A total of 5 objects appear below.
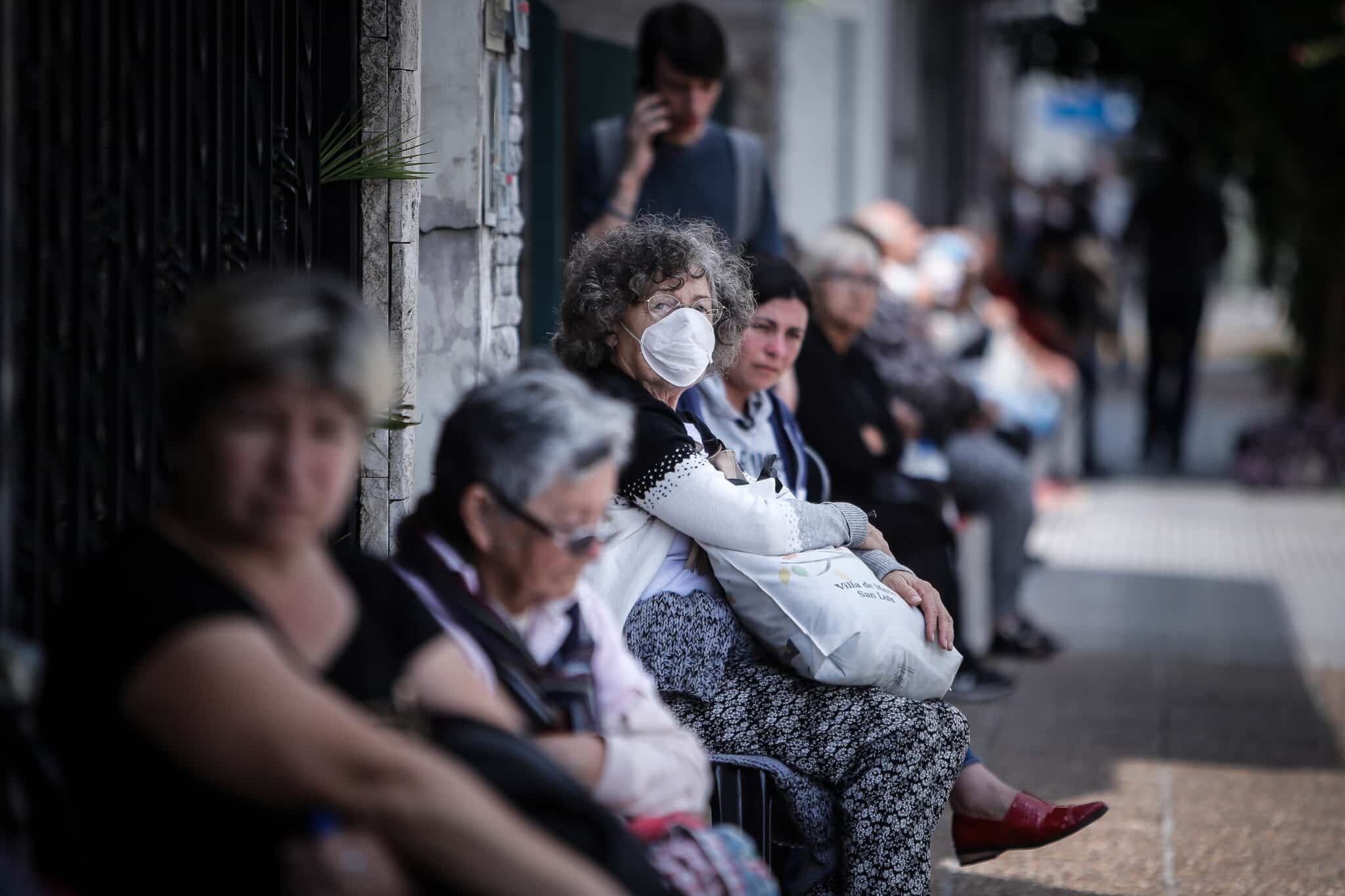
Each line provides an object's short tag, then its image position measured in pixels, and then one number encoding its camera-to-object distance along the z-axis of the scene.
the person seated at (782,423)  7.58
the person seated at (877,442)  9.62
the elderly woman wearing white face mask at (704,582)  6.62
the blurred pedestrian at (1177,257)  24.09
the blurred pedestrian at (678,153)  10.38
